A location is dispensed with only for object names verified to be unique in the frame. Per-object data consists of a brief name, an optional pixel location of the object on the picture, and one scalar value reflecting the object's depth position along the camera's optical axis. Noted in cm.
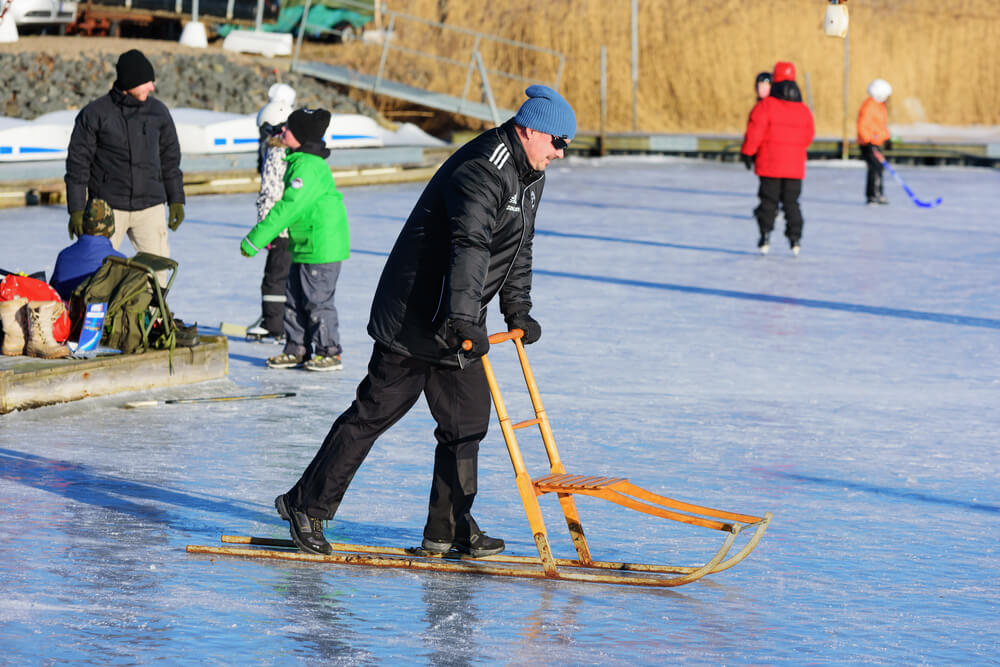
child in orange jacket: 4050
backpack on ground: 1627
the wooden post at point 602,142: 5869
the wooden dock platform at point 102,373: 1551
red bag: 1612
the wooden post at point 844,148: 5803
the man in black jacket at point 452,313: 1008
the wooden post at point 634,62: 6166
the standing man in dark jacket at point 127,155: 1852
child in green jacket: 1694
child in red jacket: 3017
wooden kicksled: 1020
